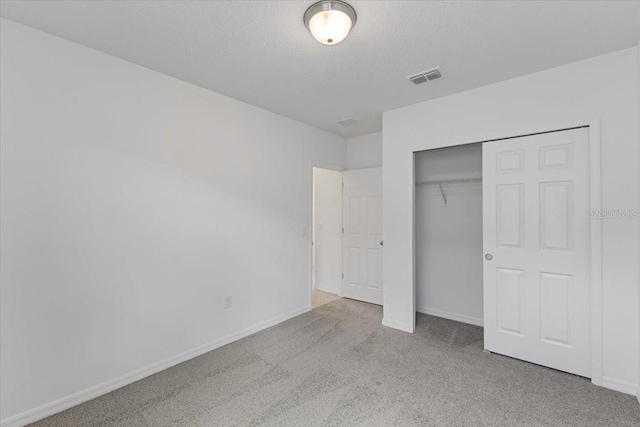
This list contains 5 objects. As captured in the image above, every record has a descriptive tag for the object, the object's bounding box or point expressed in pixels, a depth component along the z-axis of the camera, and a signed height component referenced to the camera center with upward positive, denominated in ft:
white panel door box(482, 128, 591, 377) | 7.85 -1.05
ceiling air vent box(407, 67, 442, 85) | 8.27 +4.10
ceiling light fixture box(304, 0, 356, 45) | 5.54 +3.86
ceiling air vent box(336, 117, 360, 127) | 12.39 +4.08
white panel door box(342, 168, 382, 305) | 14.03 -1.07
